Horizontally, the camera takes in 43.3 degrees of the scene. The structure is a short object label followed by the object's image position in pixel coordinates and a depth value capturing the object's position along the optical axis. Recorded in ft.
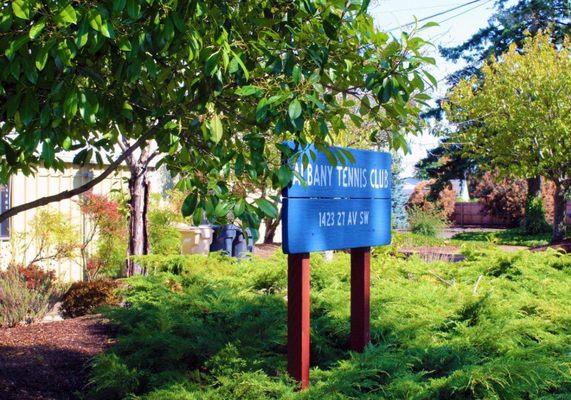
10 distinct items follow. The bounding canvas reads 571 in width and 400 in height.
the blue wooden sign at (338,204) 13.16
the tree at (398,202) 107.95
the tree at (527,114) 69.00
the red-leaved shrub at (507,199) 113.50
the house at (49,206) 33.60
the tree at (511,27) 109.09
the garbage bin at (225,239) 49.60
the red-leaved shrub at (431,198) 118.11
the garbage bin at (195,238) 45.57
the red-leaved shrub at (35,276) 29.40
